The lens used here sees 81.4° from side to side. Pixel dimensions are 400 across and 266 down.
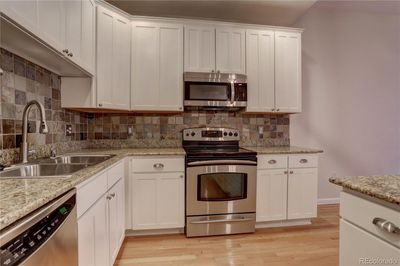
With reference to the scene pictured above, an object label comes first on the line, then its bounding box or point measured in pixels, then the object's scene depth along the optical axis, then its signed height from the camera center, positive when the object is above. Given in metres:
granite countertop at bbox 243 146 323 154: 2.59 -0.22
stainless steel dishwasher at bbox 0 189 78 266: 0.63 -0.35
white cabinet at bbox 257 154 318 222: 2.61 -0.64
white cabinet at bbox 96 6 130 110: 2.30 +0.74
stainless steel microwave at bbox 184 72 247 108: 2.71 +0.48
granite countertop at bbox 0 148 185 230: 0.66 -0.23
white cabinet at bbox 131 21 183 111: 2.64 +0.74
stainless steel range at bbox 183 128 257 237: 2.44 -0.66
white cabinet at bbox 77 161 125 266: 1.19 -0.57
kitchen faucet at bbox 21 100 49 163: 1.35 +0.01
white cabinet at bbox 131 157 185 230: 2.40 -0.65
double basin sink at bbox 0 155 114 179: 1.32 -0.24
